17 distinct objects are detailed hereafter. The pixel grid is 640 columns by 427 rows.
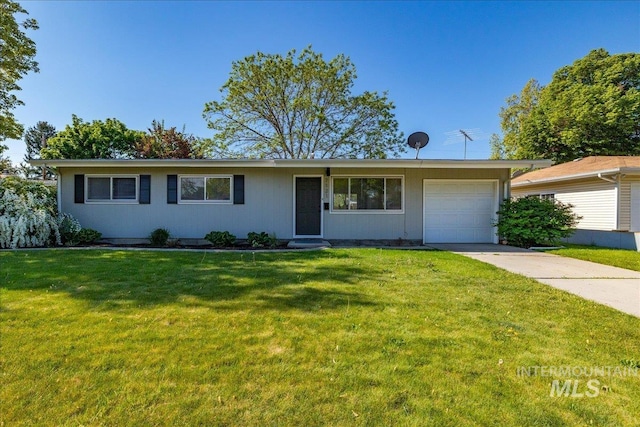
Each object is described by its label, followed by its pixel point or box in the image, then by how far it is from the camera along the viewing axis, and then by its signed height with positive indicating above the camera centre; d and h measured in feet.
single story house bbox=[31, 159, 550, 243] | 28.63 +1.45
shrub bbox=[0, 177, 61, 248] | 24.49 -0.65
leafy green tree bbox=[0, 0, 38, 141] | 39.11 +20.63
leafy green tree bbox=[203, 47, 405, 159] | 62.75 +21.89
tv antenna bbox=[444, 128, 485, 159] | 45.52 +12.31
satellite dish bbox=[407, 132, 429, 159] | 32.80 +8.14
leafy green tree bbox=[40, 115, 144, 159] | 79.77 +18.87
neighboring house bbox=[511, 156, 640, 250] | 30.89 +2.30
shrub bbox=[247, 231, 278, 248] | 26.76 -2.51
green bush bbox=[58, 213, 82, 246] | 26.50 -1.61
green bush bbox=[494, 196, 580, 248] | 27.35 -0.56
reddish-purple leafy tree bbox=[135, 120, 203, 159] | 72.95 +16.48
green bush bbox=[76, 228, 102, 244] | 26.61 -2.21
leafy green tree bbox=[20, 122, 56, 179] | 125.18 +31.17
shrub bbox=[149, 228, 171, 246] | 27.17 -2.29
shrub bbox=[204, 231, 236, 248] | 26.84 -2.36
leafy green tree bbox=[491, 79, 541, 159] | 83.35 +29.81
